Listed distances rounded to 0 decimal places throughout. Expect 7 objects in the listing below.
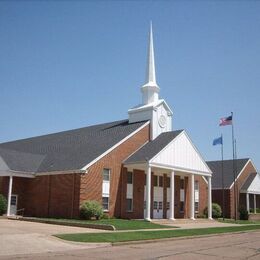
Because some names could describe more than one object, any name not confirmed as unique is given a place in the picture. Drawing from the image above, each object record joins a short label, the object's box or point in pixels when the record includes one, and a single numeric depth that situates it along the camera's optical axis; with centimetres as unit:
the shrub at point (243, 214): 5388
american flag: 4684
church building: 3616
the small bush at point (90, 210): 3344
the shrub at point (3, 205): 3681
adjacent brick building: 5606
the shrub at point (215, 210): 4945
